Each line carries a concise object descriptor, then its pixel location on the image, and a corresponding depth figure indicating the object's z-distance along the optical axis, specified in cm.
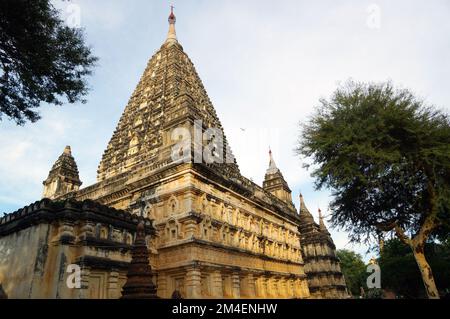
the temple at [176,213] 1405
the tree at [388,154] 1578
